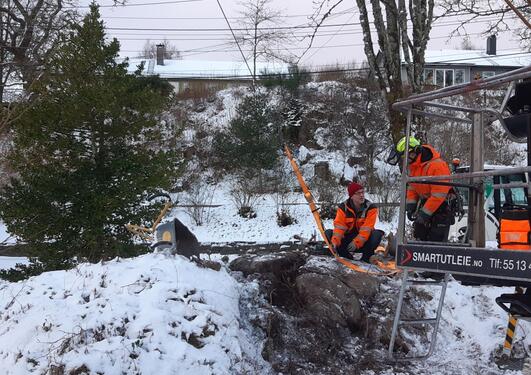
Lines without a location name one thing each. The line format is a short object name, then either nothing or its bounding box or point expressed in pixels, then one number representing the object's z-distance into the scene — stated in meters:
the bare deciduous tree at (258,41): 28.72
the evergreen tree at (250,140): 21.48
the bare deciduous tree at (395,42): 9.50
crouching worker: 7.10
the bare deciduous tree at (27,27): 16.41
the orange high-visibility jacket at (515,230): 3.58
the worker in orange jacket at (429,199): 5.38
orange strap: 6.39
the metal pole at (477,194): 4.37
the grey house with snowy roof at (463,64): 39.22
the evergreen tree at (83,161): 9.07
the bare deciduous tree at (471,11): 10.71
